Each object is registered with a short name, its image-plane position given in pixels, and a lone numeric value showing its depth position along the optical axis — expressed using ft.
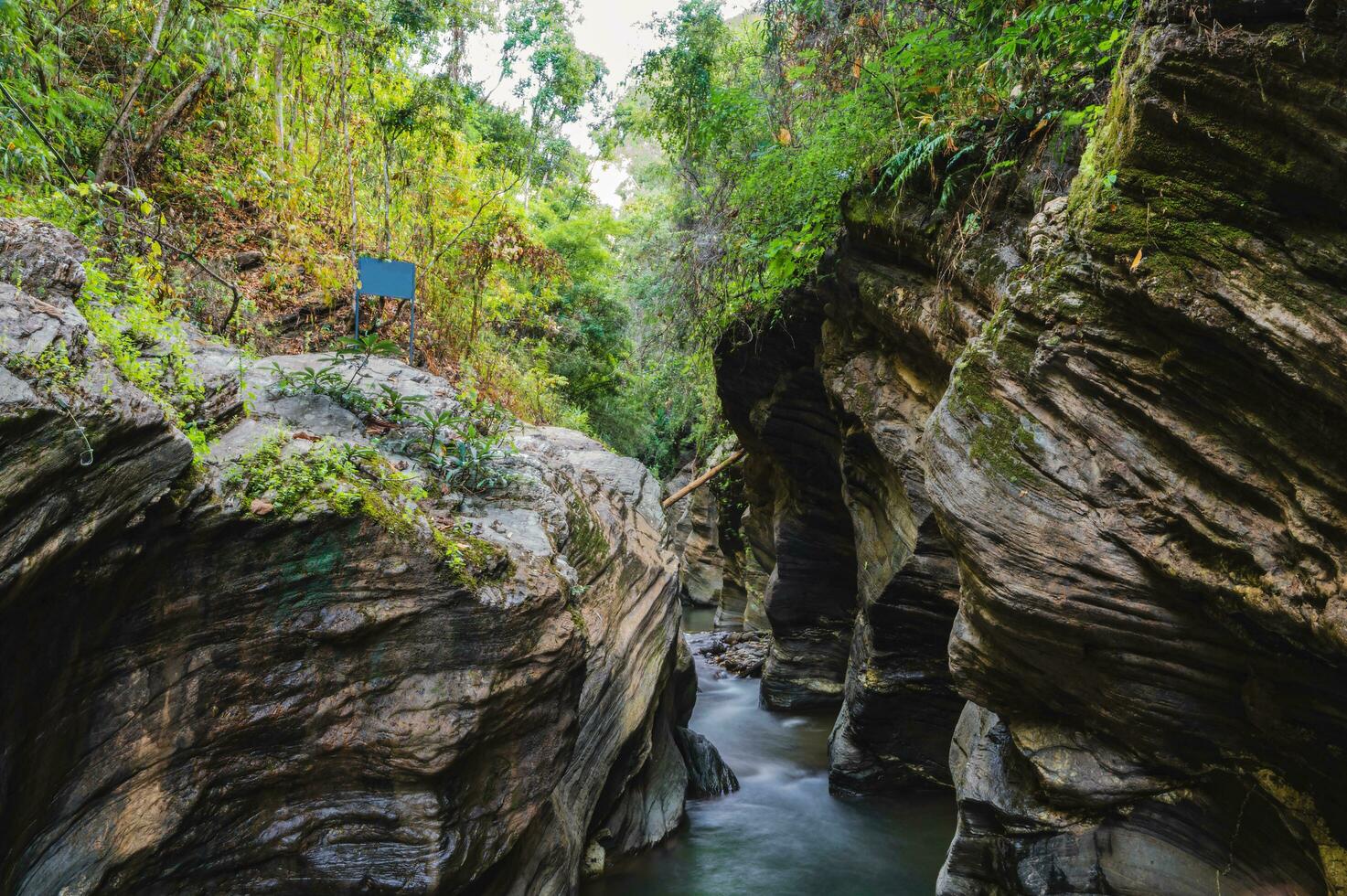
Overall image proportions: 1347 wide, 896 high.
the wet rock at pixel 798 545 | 39.24
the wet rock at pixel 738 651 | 50.67
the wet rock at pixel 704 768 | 31.12
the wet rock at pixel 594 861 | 22.11
